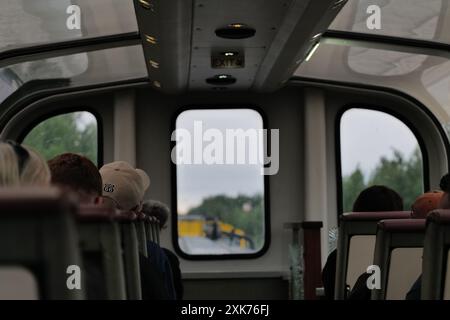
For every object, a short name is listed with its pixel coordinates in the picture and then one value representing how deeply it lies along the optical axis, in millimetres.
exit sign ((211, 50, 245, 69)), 6379
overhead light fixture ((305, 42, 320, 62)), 6247
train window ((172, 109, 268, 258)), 8320
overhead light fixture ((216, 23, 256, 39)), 5461
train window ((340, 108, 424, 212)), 8383
